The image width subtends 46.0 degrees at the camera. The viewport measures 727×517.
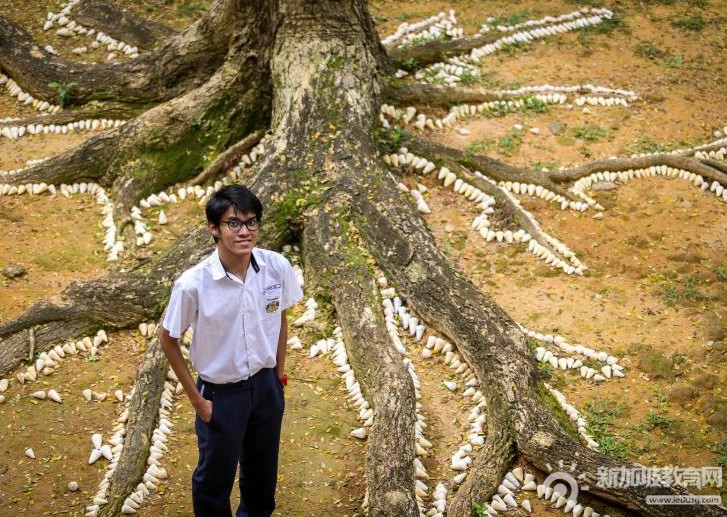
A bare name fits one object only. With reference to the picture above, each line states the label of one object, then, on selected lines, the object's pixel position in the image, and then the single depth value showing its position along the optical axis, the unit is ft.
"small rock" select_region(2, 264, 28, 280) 21.01
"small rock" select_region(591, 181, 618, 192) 25.39
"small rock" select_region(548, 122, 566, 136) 27.91
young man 12.31
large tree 16.35
